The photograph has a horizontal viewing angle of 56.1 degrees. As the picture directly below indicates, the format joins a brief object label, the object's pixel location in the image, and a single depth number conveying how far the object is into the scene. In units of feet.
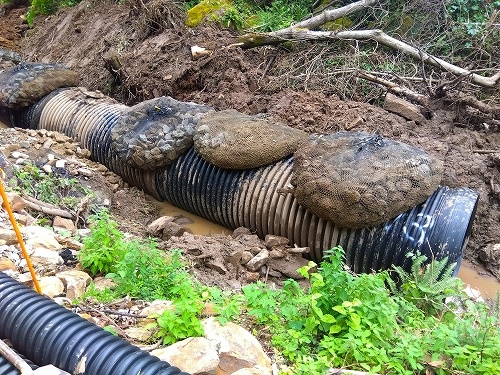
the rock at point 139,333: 8.22
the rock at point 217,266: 13.03
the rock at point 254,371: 7.17
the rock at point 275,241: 14.34
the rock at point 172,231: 15.52
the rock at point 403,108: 19.66
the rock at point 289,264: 13.47
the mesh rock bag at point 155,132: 17.01
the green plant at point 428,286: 10.66
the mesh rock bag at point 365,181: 12.59
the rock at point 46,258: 10.59
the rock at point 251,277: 13.02
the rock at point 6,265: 9.77
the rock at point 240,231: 15.38
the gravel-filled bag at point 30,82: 23.66
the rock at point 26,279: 9.39
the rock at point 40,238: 11.37
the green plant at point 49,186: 15.80
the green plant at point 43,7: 40.22
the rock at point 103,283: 10.25
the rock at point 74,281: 9.56
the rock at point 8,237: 10.93
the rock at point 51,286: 9.34
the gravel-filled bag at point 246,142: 15.34
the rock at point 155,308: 8.77
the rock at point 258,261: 13.35
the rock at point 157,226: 15.80
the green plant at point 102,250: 10.84
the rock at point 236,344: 7.61
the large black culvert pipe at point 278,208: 12.87
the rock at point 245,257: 13.50
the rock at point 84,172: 18.44
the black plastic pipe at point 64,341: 6.76
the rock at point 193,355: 7.31
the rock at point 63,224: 13.66
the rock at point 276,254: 13.79
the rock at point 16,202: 13.38
